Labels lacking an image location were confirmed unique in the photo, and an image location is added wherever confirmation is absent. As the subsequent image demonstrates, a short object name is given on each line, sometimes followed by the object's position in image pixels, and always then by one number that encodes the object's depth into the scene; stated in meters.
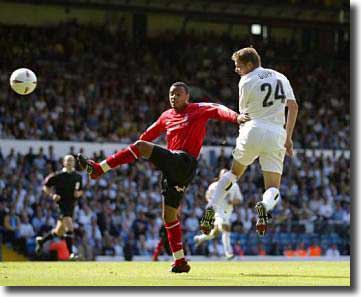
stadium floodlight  39.66
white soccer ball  16.97
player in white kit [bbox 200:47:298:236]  11.59
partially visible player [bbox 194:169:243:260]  22.14
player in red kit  12.03
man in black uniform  19.69
